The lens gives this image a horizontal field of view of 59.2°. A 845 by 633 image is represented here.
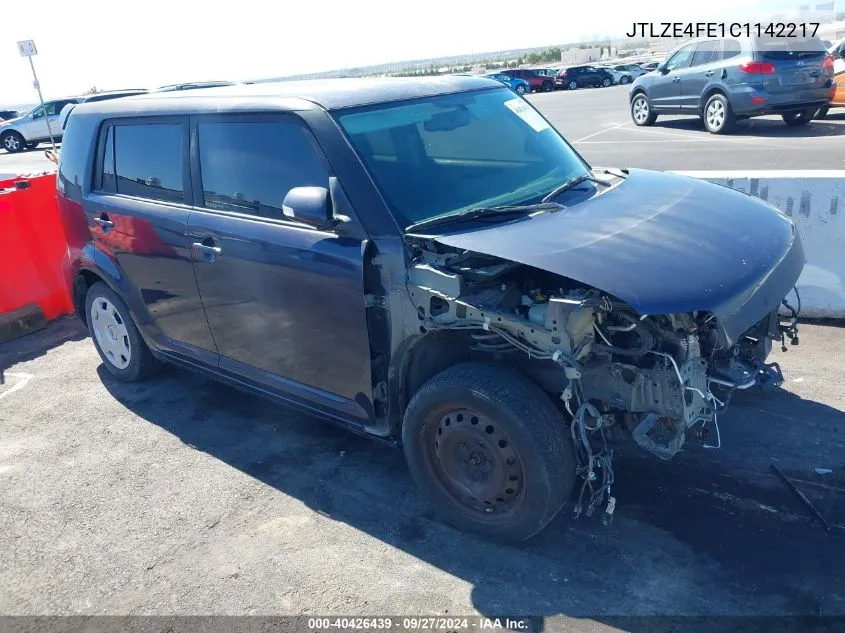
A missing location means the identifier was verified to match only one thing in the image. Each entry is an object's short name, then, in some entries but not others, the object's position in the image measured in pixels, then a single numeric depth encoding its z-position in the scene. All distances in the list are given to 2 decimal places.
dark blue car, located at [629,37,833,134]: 13.46
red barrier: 7.09
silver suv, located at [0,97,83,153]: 26.45
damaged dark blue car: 3.10
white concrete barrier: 5.51
